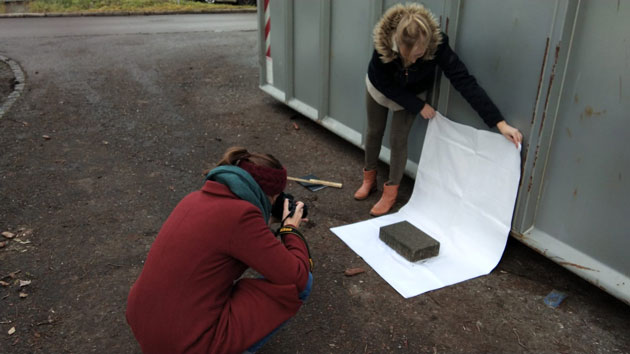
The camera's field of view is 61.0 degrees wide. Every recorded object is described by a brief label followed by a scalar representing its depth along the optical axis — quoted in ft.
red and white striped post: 20.78
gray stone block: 11.61
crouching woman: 6.70
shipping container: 9.25
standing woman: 11.06
